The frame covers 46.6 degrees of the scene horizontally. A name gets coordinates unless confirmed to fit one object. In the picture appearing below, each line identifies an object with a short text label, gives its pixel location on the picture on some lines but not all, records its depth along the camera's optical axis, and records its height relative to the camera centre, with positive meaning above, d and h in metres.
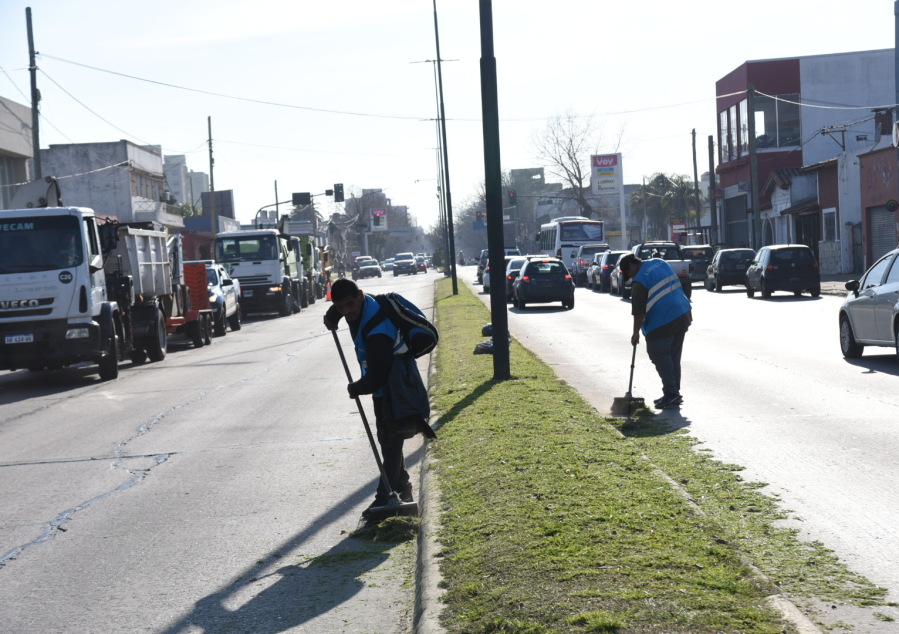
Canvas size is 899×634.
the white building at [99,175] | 55.39 +5.49
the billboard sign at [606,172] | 92.19 +6.99
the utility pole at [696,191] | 66.01 +3.96
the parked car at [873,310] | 13.71 -0.99
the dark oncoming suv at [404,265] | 92.43 -0.27
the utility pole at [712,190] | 57.46 +3.23
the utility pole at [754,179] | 43.72 +2.70
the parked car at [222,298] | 28.19 -0.72
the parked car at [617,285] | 36.22 -1.27
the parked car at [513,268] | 34.91 -0.41
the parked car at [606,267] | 42.16 -0.63
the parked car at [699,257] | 44.03 -0.47
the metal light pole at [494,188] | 12.88 +0.87
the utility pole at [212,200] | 54.76 +3.92
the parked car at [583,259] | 50.47 -0.31
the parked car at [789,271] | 31.70 -0.87
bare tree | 95.44 +7.31
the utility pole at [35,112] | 27.65 +4.56
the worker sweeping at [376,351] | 6.30 -0.54
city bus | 56.78 +0.99
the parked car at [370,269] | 88.50 -0.41
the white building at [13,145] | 38.22 +5.12
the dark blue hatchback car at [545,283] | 31.98 -0.86
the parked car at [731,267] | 38.47 -0.81
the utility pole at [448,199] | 40.17 +2.35
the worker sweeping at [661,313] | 11.02 -0.68
